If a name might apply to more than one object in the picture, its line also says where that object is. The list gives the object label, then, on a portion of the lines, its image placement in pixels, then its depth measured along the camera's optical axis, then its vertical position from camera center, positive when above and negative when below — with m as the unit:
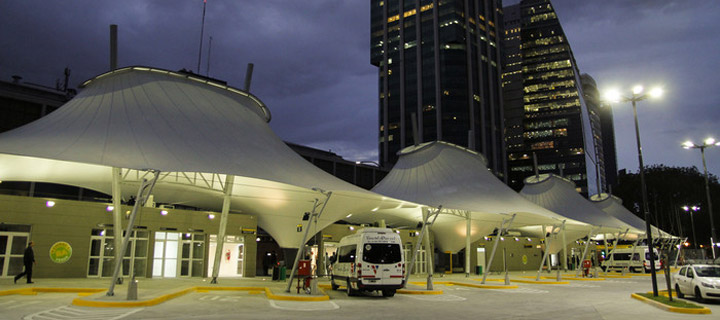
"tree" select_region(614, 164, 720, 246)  73.19 +8.21
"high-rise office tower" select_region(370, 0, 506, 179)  123.69 +45.18
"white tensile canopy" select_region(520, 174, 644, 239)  46.63 +5.00
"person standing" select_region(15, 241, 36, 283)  18.14 -0.50
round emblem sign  23.38 -0.21
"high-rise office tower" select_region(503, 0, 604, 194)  157.00 +50.01
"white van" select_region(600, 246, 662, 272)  50.28 -0.97
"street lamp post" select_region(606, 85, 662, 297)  18.59 +6.14
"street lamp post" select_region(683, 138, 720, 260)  27.02 +6.07
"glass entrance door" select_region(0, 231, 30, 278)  22.28 -0.16
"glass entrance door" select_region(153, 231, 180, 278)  27.27 -0.33
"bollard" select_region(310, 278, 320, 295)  17.69 -1.37
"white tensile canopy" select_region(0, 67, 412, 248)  15.91 +3.62
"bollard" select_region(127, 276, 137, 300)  13.83 -1.18
